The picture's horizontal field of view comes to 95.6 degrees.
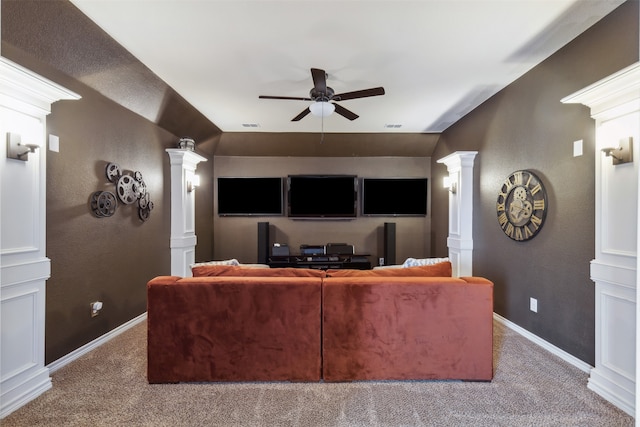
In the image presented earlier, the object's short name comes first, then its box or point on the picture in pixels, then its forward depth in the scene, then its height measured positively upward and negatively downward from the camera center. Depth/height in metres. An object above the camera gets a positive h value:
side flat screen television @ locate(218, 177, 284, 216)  5.62 +0.37
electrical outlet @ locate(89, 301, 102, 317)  2.70 -0.88
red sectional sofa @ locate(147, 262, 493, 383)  2.05 -0.83
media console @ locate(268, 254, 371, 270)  5.10 -0.85
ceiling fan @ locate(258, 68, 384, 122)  2.63 +1.14
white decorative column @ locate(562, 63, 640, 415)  1.83 -0.17
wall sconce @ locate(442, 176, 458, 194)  4.18 +0.43
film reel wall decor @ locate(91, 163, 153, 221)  2.79 +0.19
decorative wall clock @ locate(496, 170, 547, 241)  2.74 +0.08
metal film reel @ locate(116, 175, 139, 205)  3.06 +0.27
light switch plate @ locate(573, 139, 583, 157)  2.35 +0.53
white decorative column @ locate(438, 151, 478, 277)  3.95 +0.02
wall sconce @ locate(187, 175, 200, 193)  4.33 +0.46
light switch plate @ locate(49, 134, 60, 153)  2.34 +0.58
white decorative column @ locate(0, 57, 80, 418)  1.83 -0.14
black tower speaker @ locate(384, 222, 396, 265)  5.35 -0.56
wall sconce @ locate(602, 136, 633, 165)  1.85 +0.39
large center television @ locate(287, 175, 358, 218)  5.58 +0.31
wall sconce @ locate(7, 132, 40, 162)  1.85 +0.43
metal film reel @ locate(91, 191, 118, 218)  2.76 +0.10
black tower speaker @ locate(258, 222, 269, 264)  5.28 -0.54
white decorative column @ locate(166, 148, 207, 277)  4.04 +0.03
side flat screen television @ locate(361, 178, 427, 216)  5.58 +0.31
